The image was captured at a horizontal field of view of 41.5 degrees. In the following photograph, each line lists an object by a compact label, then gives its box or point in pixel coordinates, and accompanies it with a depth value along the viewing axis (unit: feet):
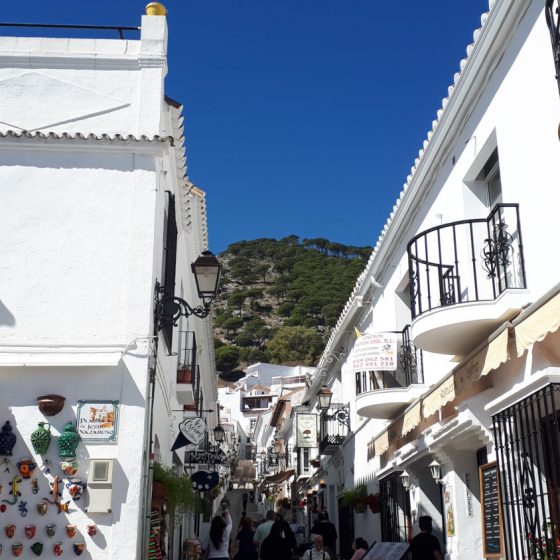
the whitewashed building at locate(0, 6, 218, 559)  27.09
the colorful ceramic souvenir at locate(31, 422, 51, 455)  27.30
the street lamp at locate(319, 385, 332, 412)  63.20
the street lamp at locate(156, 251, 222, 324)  30.64
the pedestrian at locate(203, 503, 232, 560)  37.50
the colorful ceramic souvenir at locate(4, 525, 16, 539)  26.45
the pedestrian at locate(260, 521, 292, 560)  37.78
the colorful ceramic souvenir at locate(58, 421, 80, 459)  27.27
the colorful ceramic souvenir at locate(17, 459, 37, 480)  27.09
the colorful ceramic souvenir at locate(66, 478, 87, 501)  26.96
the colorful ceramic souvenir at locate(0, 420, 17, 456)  27.22
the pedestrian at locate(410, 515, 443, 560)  29.37
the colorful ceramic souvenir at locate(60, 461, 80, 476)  27.17
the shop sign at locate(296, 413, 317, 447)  75.15
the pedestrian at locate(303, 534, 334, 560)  39.04
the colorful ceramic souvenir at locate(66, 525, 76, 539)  26.61
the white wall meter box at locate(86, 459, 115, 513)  26.78
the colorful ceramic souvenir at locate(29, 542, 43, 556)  26.40
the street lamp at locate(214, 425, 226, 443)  75.87
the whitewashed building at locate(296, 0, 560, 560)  23.06
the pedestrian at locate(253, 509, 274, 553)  44.52
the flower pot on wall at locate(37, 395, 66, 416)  27.63
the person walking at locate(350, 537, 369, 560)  39.27
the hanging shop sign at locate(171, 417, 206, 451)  41.06
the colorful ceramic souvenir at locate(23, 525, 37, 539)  26.53
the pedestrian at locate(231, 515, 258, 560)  38.27
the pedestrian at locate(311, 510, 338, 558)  47.88
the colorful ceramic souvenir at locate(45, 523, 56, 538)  26.53
